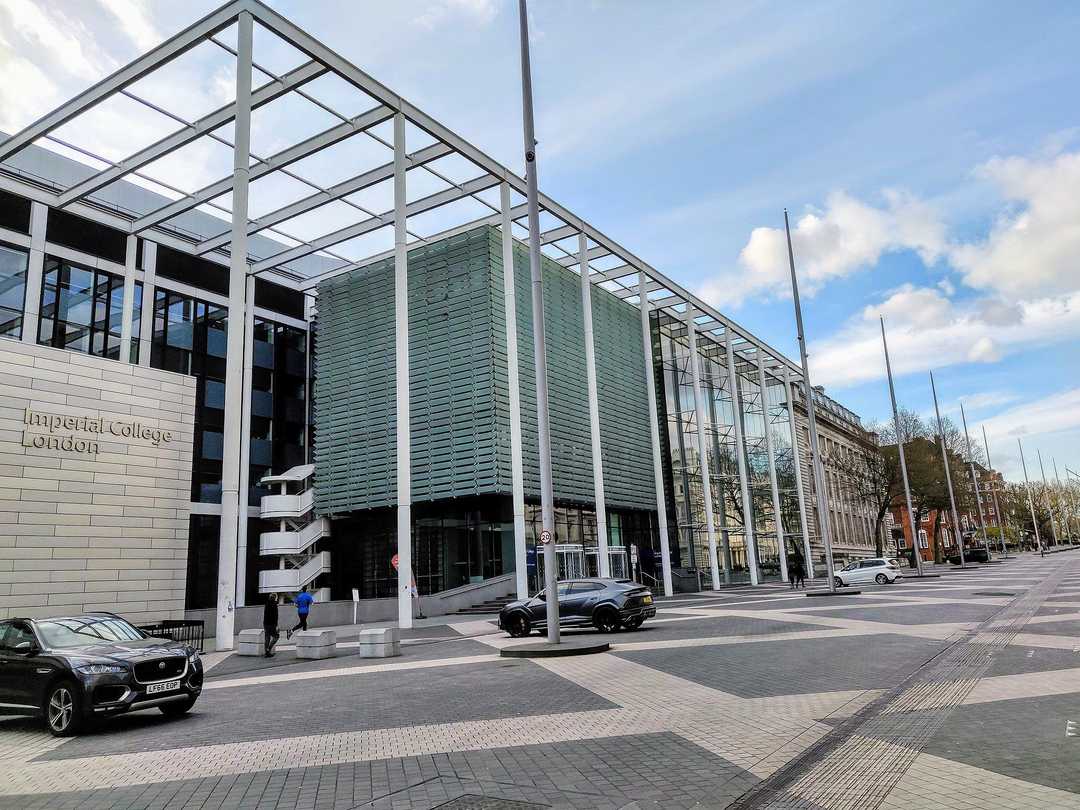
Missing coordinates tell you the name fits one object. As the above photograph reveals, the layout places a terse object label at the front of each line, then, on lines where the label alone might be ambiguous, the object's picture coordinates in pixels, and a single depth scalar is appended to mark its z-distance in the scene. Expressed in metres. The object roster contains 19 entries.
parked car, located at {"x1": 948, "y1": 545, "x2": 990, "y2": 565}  65.31
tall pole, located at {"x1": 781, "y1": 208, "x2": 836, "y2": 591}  31.91
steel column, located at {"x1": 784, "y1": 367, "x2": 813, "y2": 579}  51.19
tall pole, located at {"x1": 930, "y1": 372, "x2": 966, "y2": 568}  55.03
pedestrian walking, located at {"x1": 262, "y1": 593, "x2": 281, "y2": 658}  19.00
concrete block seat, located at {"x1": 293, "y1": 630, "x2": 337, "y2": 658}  17.88
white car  38.88
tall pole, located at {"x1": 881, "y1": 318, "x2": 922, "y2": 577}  44.97
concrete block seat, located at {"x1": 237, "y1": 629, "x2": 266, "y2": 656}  19.20
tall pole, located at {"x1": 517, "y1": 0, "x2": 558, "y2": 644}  16.03
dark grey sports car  19.30
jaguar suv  9.20
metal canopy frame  23.66
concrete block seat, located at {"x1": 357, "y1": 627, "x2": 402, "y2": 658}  16.97
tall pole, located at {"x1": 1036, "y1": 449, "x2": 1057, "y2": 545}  121.57
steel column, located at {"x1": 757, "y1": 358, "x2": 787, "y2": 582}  49.00
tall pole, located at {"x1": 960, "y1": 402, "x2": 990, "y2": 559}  70.13
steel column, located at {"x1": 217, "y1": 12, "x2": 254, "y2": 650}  20.11
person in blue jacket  22.33
